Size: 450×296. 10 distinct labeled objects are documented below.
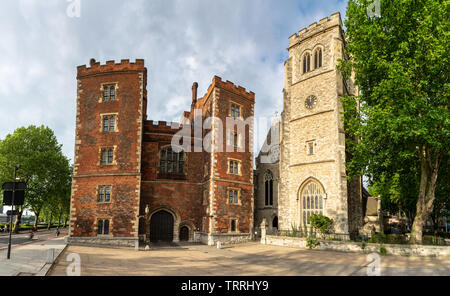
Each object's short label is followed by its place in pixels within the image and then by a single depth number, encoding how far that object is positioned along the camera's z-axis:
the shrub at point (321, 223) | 21.64
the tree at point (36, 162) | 33.19
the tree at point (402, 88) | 15.62
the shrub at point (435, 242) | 17.52
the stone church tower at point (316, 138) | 22.89
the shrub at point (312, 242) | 20.12
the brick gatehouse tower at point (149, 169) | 22.97
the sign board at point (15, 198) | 13.46
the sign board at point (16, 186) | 13.53
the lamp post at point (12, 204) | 13.10
